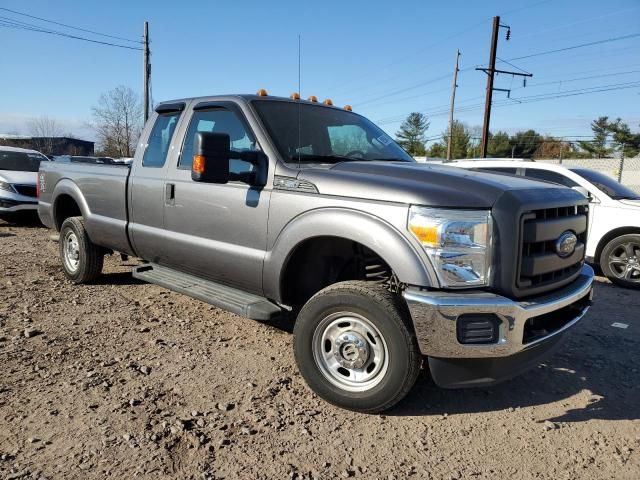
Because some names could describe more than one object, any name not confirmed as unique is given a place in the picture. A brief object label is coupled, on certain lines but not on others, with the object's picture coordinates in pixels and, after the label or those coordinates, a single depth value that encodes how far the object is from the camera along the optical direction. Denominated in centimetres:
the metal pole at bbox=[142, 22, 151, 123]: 2478
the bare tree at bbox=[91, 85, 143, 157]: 3728
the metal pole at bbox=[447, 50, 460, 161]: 3756
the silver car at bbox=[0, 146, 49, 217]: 1059
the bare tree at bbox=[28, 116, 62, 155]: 4936
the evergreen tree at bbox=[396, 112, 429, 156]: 6742
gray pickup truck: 271
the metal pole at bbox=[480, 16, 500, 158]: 2262
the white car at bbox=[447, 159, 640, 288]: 700
